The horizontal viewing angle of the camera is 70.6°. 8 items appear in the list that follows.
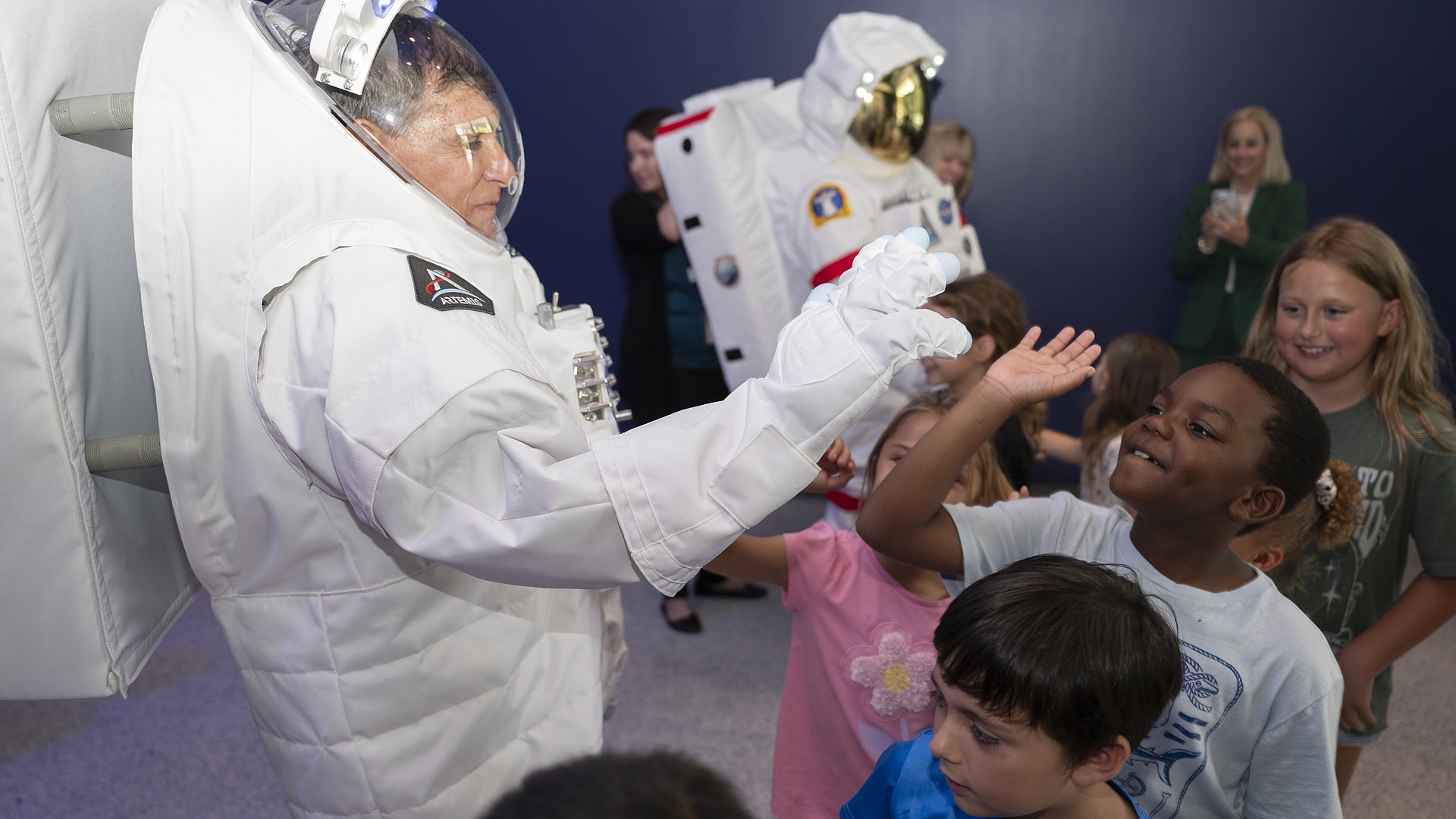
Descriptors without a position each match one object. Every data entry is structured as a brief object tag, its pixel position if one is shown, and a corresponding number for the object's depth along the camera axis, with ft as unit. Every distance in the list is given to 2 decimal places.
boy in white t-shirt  3.51
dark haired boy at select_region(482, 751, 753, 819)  2.08
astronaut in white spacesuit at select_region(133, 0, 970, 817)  3.08
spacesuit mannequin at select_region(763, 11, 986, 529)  8.59
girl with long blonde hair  4.90
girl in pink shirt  4.44
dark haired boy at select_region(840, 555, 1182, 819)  3.01
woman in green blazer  11.90
